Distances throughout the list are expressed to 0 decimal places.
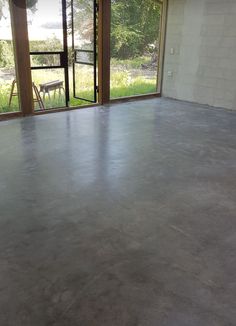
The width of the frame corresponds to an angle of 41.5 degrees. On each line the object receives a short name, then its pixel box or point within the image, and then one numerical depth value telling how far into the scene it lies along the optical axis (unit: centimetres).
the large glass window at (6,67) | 500
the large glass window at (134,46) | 686
